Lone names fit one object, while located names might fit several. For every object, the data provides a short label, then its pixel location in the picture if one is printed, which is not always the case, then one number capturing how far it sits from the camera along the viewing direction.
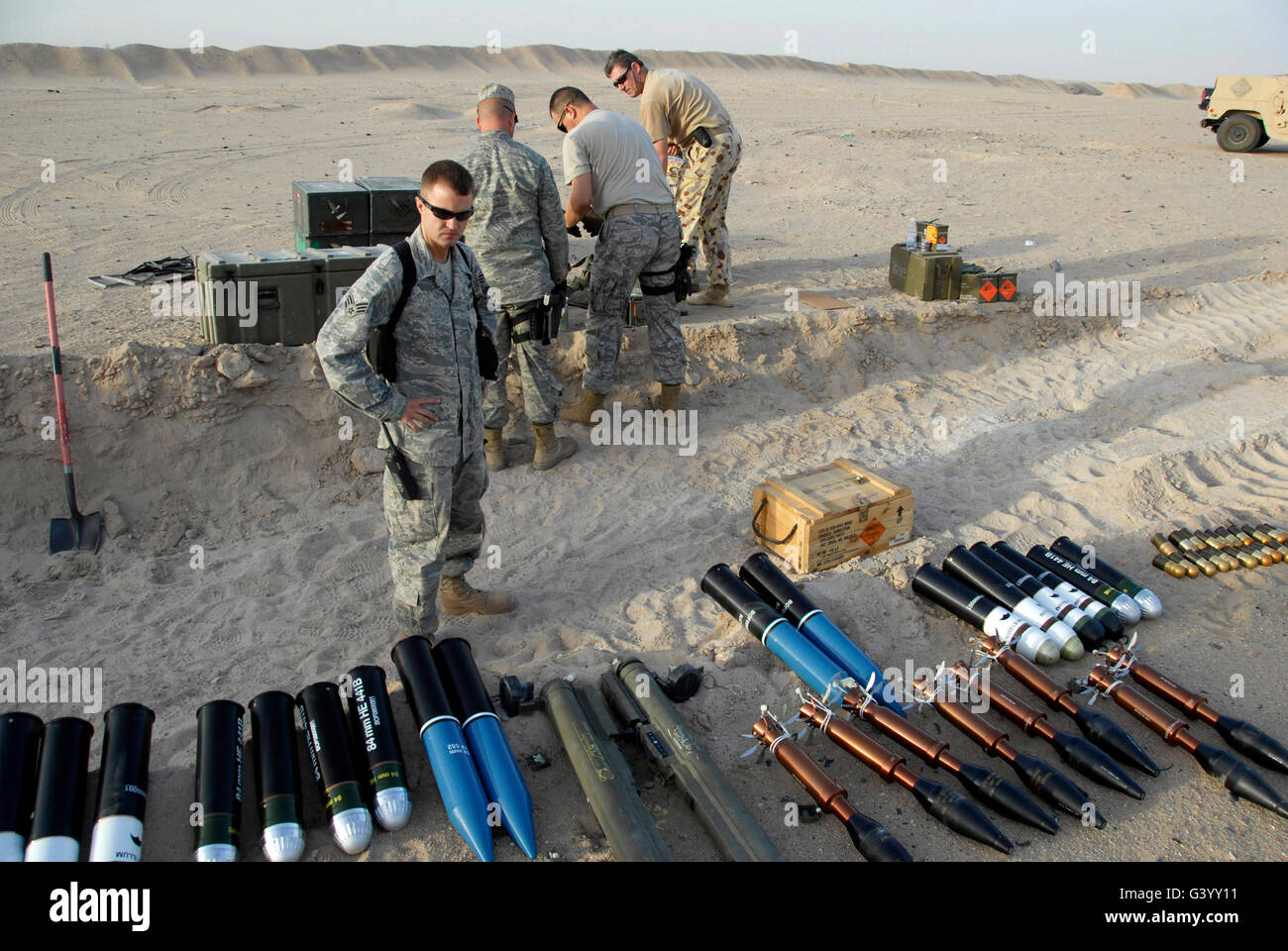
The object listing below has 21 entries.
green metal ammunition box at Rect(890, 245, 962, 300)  8.56
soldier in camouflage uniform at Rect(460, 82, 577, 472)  5.78
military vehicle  17.89
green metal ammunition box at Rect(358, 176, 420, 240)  7.18
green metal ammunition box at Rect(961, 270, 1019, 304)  8.64
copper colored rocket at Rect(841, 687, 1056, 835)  3.48
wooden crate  5.27
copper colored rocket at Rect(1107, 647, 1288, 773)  3.76
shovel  5.69
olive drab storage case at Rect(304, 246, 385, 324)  6.46
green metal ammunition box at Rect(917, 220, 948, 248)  8.78
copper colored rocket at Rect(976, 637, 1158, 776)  3.78
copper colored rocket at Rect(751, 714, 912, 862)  3.32
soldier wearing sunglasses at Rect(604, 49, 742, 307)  7.69
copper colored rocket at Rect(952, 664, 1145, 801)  3.66
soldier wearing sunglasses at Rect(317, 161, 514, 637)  3.88
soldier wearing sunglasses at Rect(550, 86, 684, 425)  6.21
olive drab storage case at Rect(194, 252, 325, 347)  6.26
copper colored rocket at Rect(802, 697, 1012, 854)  3.42
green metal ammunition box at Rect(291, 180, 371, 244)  7.02
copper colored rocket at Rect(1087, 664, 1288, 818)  3.58
